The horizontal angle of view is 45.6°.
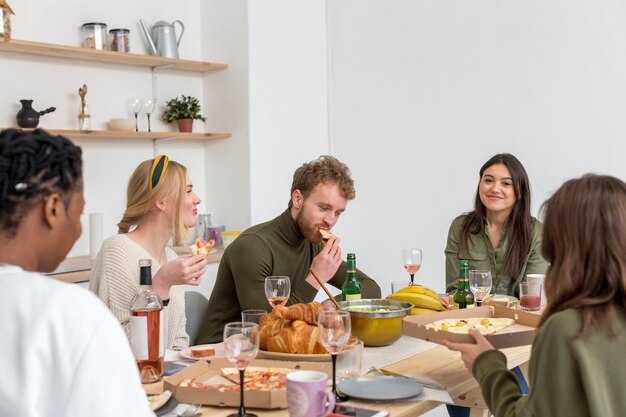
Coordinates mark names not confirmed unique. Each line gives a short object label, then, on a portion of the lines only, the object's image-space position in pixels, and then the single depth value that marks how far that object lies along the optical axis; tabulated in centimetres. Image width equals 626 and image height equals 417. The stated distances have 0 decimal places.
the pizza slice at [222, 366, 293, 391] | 172
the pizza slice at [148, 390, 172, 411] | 162
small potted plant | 500
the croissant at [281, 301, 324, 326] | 204
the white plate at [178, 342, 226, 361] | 208
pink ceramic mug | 151
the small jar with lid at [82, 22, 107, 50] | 452
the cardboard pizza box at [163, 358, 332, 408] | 165
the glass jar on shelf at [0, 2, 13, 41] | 406
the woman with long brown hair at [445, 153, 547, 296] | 344
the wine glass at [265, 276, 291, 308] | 229
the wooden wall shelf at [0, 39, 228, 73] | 415
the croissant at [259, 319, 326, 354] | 203
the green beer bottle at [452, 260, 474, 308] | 270
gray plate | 173
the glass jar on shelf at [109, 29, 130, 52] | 462
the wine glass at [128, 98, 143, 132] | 470
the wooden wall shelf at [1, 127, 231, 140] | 439
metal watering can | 489
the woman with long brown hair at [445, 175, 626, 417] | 146
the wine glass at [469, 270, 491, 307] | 254
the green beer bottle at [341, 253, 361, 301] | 254
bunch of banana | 251
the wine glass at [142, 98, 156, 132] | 474
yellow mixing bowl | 226
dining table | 169
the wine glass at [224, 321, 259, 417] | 158
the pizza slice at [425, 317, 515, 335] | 207
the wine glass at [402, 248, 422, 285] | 313
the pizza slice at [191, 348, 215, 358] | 210
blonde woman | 242
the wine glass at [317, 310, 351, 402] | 170
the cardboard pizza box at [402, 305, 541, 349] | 199
